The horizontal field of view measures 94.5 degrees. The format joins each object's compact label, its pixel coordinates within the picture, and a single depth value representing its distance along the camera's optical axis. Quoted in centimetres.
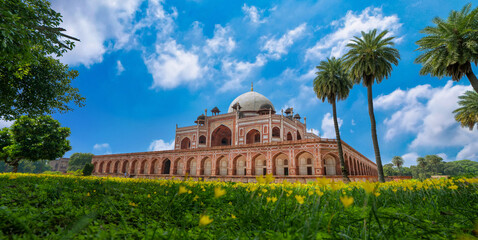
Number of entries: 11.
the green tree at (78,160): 5584
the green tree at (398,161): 6131
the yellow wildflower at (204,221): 107
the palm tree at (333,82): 1983
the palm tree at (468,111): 2245
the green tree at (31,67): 652
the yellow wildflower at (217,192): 133
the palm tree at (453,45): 1402
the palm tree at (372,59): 1681
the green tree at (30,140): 2119
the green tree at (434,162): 5981
